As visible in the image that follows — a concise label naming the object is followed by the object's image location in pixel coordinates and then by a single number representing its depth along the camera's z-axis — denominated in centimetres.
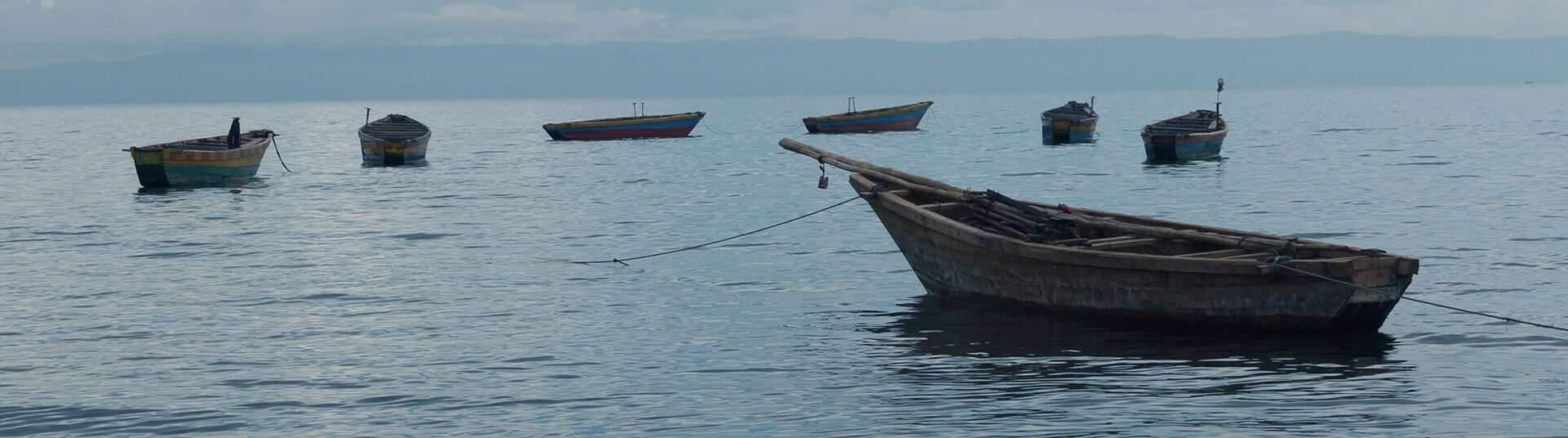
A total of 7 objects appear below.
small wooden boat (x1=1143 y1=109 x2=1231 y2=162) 5012
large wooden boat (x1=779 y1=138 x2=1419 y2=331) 1459
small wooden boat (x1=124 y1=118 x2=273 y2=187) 4412
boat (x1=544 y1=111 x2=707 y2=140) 8325
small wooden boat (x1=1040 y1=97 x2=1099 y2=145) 7025
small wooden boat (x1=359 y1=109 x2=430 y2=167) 5897
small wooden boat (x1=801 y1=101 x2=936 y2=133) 8631
